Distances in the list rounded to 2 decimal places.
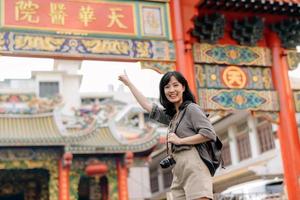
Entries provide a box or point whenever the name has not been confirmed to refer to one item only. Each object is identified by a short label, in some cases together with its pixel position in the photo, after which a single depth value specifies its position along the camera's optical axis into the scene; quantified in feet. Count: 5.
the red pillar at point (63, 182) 44.34
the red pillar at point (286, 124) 25.84
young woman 8.14
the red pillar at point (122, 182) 47.60
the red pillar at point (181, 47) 24.85
